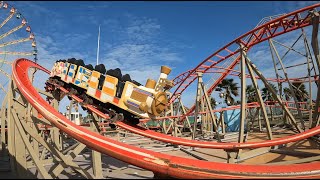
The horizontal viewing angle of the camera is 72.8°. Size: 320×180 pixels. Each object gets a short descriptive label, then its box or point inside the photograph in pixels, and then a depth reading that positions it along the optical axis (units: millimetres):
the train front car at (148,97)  6430
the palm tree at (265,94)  30837
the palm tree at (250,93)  32303
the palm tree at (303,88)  31557
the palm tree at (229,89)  29768
